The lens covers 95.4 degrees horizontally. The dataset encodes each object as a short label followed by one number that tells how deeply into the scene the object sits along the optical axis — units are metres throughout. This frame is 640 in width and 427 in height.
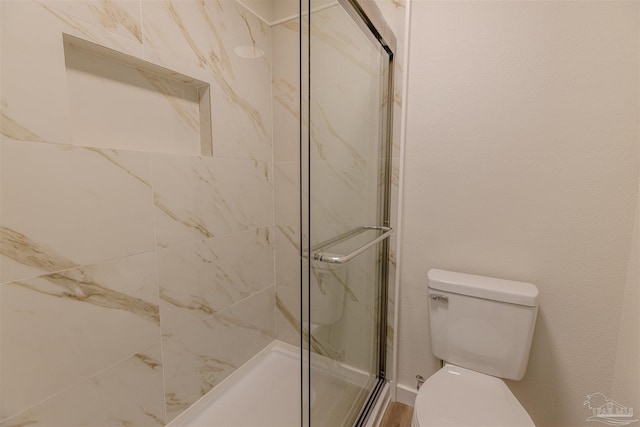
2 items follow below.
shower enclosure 0.90
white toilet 1.01
